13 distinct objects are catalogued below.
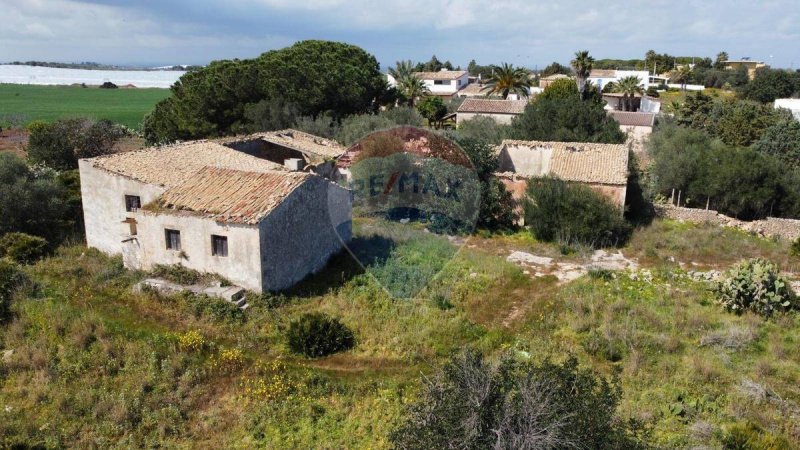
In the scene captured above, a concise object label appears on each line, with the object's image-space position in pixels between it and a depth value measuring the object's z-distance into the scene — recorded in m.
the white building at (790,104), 50.28
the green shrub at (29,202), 19.02
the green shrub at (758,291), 14.55
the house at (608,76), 74.31
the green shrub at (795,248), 20.03
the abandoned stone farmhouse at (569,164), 22.36
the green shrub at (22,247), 17.42
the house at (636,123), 42.03
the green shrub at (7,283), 14.07
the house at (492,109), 45.03
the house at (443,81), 69.38
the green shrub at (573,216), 20.35
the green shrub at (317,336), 12.55
